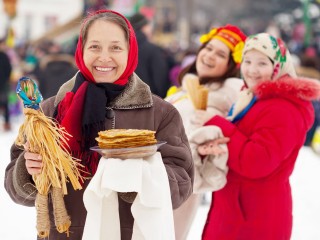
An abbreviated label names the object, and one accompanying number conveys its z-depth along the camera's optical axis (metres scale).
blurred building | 36.28
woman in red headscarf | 2.17
